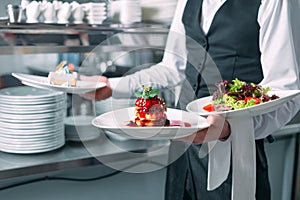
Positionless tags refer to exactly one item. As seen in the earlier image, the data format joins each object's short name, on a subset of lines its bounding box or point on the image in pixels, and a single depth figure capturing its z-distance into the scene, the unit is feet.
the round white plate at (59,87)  3.09
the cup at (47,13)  3.64
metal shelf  3.41
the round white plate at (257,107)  2.46
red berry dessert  2.60
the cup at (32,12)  3.54
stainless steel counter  3.20
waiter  2.82
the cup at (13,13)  3.45
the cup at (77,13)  3.80
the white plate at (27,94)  3.29
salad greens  2.62
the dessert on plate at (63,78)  3.21
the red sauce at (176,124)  2.56
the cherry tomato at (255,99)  2.59
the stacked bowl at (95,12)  3.90
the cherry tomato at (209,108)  2.68
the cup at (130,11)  4.21
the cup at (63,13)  3.71
